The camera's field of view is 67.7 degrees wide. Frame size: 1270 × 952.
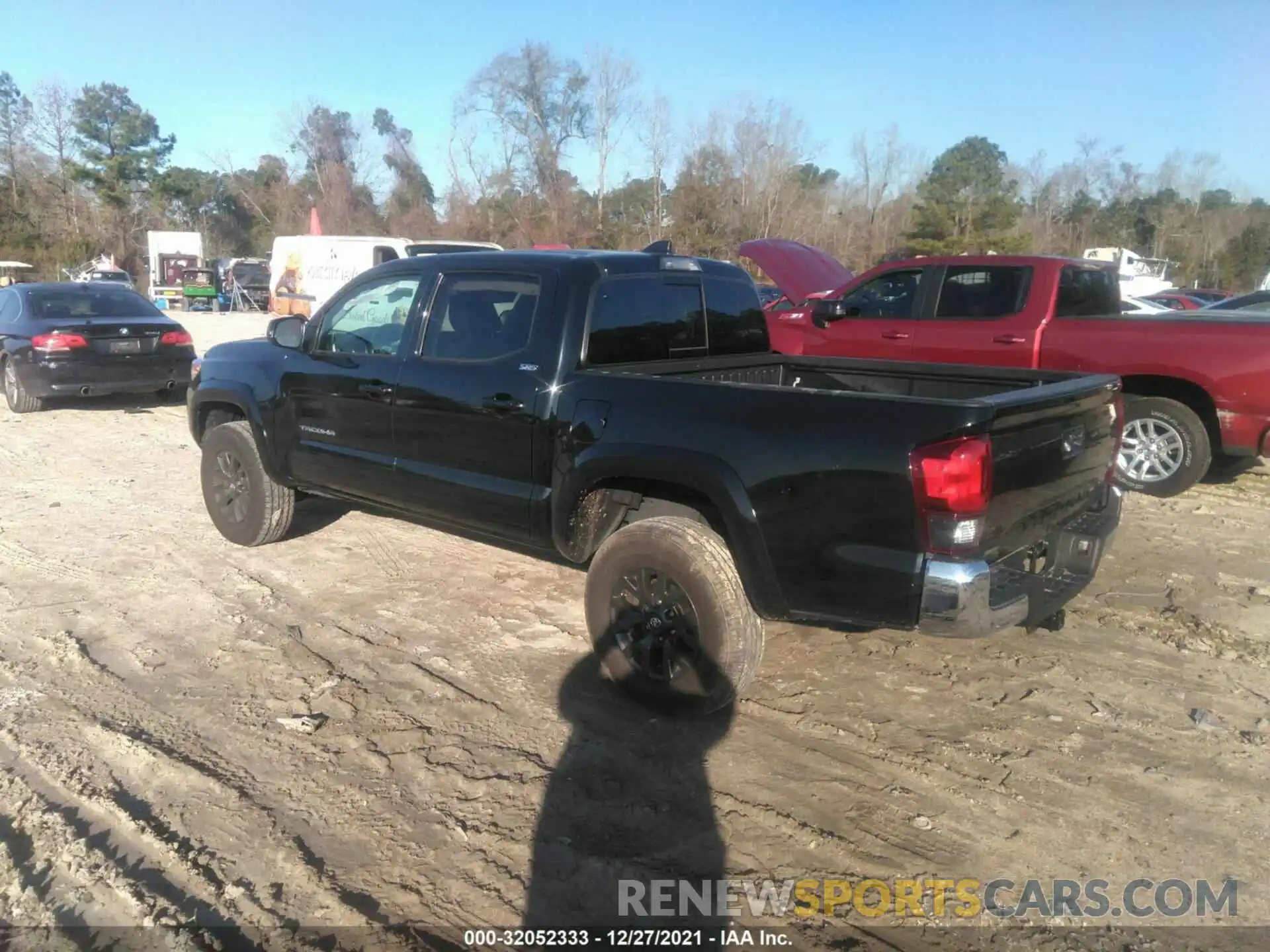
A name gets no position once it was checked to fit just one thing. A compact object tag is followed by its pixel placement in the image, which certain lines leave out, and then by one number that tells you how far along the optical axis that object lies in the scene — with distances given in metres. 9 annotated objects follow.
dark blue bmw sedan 10.24
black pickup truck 3.20
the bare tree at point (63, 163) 53.15
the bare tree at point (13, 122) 54.50
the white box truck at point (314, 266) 18.97
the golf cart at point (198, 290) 34.84
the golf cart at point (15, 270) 39.00
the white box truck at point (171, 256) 39.50
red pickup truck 6.84
